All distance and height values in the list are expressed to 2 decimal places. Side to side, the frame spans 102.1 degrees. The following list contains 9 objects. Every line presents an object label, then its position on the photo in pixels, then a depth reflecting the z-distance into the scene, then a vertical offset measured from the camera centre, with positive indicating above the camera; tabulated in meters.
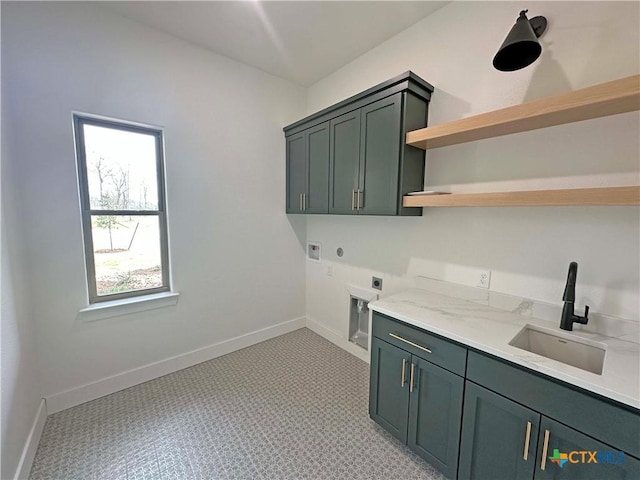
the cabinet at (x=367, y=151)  1.90 +0.53
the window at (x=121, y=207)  2.03 +0.03
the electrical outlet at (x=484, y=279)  1.79 -0.43
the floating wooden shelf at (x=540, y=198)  1.12 +0.10
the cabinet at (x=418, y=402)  1.40 -1.12
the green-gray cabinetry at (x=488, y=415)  0.97 -0.92
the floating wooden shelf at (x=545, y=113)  1.11 +0.52
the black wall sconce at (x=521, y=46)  1.34 +0.91
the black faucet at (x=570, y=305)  1.34 -0.46
